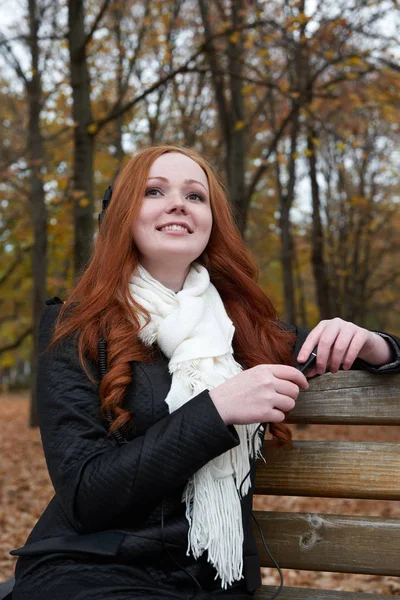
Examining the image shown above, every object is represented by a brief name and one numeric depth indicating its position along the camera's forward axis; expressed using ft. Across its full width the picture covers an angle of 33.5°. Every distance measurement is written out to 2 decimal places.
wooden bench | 7.40
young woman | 6.08
